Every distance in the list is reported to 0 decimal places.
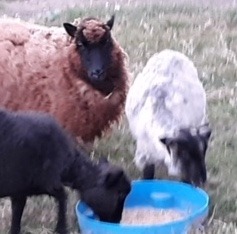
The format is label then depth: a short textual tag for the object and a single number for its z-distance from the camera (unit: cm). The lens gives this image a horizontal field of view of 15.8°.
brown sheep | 646
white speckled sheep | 524
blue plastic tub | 476
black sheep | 500
